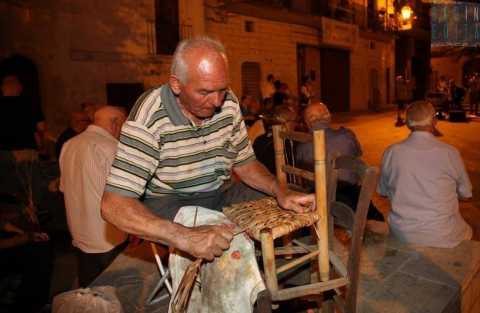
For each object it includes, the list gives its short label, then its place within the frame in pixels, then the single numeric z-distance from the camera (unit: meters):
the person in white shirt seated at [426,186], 3.29
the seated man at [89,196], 3.49
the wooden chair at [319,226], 1.94
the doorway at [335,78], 18.89
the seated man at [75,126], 5.38
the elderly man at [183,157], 1.87
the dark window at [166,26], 11.21
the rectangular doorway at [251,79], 14.16
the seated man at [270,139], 4.33
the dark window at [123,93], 10.06
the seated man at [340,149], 4.07
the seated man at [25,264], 3.35
